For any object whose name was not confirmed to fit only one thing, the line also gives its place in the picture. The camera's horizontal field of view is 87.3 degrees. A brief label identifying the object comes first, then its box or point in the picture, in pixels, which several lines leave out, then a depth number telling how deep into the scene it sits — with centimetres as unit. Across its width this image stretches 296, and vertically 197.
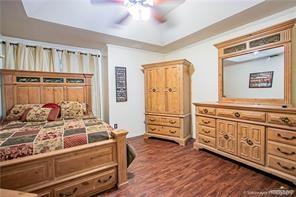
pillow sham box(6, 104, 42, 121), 277
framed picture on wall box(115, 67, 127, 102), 387
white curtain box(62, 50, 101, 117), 365
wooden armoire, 345
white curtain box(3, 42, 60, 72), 308
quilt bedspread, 152
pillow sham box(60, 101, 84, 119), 303
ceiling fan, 189
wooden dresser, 190
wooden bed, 147
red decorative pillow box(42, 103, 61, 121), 277
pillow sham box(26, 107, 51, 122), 265
